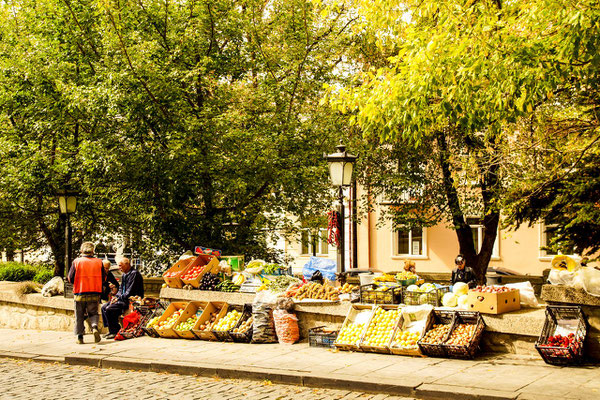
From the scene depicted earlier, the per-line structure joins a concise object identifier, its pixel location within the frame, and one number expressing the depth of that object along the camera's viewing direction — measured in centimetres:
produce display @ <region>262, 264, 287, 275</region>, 1505
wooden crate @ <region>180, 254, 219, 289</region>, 1457
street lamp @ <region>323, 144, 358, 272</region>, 1386
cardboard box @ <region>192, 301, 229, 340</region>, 1348
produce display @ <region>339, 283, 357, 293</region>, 1338
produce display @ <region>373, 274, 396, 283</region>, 1336
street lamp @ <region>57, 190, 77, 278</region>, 1798
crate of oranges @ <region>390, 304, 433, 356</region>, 1079
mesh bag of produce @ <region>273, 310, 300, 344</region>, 1257
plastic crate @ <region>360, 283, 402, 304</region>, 1197
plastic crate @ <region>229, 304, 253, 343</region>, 1302
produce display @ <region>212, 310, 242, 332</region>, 1338
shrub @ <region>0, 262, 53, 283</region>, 2162
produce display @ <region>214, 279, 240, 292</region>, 1421
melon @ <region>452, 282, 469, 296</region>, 1177
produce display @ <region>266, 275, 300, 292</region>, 1386
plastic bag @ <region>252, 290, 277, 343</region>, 1288
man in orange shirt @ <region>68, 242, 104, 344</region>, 1396
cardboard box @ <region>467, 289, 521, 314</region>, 1050
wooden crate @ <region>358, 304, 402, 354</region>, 1095
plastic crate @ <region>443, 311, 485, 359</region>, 1015
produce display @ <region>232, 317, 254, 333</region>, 1313
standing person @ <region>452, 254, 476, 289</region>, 1427
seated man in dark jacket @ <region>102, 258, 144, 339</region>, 1485
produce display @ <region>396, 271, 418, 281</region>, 1275
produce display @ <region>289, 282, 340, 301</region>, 1280
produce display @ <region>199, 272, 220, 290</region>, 1446
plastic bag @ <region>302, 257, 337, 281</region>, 1586
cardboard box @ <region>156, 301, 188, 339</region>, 1399
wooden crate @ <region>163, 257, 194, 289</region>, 1480
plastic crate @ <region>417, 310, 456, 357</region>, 1043
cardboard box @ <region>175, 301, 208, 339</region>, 1377
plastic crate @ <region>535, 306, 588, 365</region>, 927
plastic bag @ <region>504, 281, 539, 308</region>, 1123
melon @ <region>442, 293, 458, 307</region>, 1161
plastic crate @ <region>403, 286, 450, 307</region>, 1158
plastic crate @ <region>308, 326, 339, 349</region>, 1195
